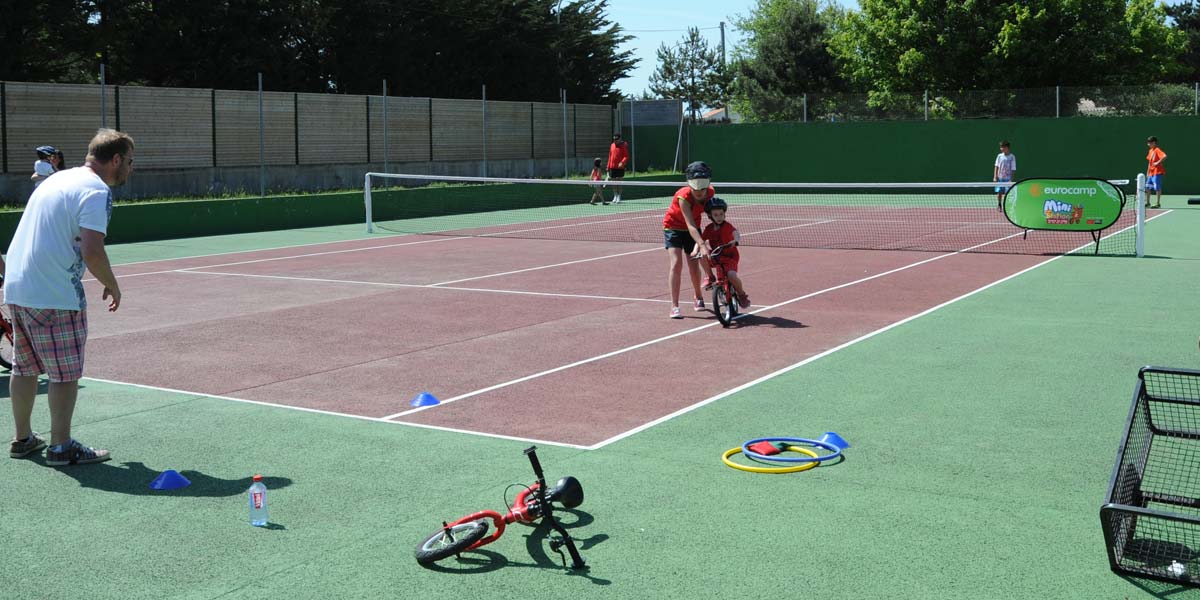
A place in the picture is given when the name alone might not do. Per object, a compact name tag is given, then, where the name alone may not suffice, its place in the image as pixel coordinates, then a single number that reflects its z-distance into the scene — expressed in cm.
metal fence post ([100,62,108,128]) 2439
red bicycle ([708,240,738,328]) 1179
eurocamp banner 1886
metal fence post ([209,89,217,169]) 2773
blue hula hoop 672
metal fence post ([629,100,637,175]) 4409
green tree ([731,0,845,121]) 7156
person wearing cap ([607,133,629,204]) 3234
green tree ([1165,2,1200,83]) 7350
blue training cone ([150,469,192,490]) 631
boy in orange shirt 2805
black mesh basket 475
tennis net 2145
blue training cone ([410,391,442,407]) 834
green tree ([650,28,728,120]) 10356
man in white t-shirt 654
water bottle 558
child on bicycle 1193
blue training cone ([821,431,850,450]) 702
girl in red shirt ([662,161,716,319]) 1198
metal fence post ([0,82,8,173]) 2314
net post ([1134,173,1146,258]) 1806
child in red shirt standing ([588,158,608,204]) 3359
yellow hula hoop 649
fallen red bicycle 511
